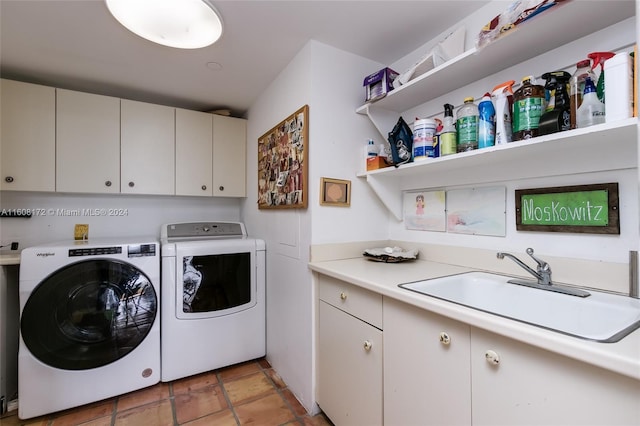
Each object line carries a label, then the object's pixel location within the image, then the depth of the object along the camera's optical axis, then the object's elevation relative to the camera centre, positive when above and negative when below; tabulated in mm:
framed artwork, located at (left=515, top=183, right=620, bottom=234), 1026 +15
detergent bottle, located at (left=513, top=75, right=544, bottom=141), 1024 +390
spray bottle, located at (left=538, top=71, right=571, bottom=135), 957 +372
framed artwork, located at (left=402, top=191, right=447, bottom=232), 1629 +20
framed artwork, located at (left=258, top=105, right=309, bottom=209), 1685 +355
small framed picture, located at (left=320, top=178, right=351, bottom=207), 1673 +135
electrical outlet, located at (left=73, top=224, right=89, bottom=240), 2311 -139
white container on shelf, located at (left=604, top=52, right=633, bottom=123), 796 +368
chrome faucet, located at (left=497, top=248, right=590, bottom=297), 1057 -254
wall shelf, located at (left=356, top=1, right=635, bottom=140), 947 +684
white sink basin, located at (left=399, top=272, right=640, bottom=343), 872 -336
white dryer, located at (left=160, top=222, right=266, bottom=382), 1943 -655
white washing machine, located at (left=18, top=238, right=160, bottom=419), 1598 -663
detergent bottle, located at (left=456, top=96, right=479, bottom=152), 1228 +393
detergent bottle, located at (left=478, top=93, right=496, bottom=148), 1151 +372
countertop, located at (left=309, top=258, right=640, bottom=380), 584 -297
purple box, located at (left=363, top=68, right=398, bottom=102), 1575 +758
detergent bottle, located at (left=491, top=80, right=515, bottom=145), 1106 +407
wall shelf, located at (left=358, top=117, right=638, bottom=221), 912 +244
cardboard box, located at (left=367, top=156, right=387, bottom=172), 1686 +310
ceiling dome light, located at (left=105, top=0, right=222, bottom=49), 1237 +929
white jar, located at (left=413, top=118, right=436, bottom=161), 1398 +385
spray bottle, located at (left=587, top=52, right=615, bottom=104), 889 +484
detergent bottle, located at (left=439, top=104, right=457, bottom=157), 1310 +373
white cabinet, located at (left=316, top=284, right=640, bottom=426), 656 -508
